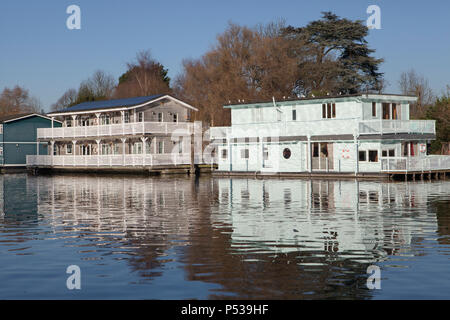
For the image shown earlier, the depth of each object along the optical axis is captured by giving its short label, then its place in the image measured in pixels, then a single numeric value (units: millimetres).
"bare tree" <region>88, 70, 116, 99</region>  121750
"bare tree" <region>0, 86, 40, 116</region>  121250
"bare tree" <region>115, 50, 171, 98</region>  110562
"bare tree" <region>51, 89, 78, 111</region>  125500
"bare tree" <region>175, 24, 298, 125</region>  79062
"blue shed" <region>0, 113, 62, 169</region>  81188
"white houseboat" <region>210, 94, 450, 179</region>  46500
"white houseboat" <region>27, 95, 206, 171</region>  63844
